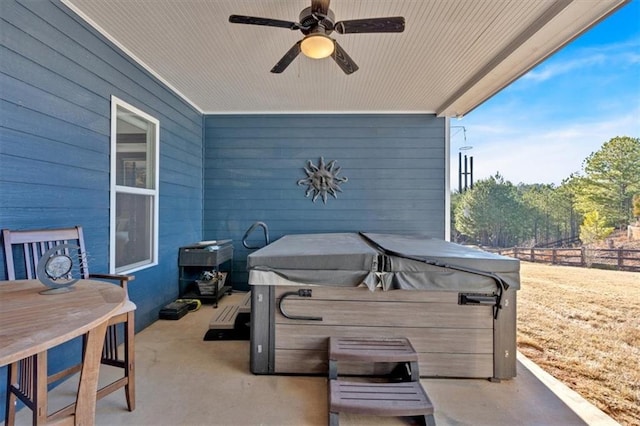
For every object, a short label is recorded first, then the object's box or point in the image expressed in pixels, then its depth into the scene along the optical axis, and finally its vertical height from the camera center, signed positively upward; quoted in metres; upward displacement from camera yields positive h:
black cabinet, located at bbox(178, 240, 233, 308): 3.90 -0.84
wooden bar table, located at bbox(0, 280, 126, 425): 0.87 -0.39
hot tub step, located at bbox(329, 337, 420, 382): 1.92 -0.97
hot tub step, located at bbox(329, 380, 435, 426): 1.60 -1.11
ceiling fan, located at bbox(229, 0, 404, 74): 1.91 +1.36
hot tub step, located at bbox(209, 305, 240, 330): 2.93 -1.16
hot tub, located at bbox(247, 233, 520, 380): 2.14 -0.73
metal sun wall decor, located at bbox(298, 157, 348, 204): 4.57 +0.61
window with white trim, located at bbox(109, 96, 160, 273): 2.77 +0.31
